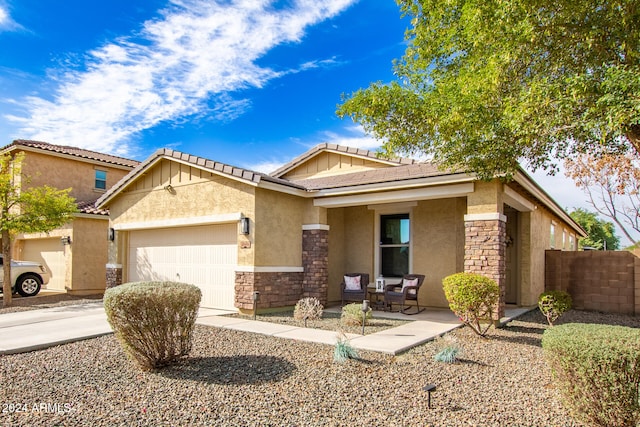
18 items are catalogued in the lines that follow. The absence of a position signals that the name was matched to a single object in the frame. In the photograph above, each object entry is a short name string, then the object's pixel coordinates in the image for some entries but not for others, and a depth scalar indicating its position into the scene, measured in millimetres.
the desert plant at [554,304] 8641
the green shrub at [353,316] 8703
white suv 14484
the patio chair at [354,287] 11156
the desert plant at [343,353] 5820
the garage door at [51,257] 16641
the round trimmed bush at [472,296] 7316
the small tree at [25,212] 12336
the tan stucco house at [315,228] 9867
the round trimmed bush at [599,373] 3490
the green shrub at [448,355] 5953
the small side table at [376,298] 11464
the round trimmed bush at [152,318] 5277
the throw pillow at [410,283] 10711
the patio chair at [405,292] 10406
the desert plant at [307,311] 9430
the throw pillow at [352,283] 11375
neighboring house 15734
